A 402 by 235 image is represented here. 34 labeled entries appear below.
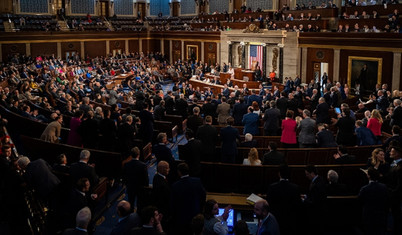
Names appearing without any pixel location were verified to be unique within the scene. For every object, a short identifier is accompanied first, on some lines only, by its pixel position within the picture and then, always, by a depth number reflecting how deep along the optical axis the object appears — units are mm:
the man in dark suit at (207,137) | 7668
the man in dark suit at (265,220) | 4234
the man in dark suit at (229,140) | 7641
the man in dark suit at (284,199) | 4930
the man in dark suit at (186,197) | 5078
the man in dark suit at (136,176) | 6102
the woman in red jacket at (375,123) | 8719
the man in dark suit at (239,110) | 10930
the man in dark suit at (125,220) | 4340
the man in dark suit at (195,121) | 8867
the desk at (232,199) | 6516
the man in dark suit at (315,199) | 5141
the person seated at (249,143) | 7757
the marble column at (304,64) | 22214
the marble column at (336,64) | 20219
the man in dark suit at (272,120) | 9697
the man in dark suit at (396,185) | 5535
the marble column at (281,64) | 23578
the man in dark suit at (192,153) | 6682
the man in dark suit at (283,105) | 11797
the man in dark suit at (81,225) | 4173
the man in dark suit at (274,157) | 6676
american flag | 25812
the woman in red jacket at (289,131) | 8664
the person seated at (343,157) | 6750
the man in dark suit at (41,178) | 5914
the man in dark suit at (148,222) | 3977
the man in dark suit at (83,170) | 6090
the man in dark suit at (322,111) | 10578
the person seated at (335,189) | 5629
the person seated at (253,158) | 6933
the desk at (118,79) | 25238
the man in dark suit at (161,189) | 5371
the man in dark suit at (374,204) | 5082
